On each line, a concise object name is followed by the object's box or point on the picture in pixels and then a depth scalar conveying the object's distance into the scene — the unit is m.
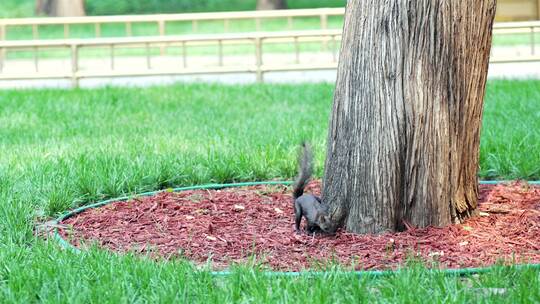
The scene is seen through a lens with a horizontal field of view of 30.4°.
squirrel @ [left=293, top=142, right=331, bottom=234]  5.75
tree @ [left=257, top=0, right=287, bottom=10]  31.06
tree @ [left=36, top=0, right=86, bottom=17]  28.59
